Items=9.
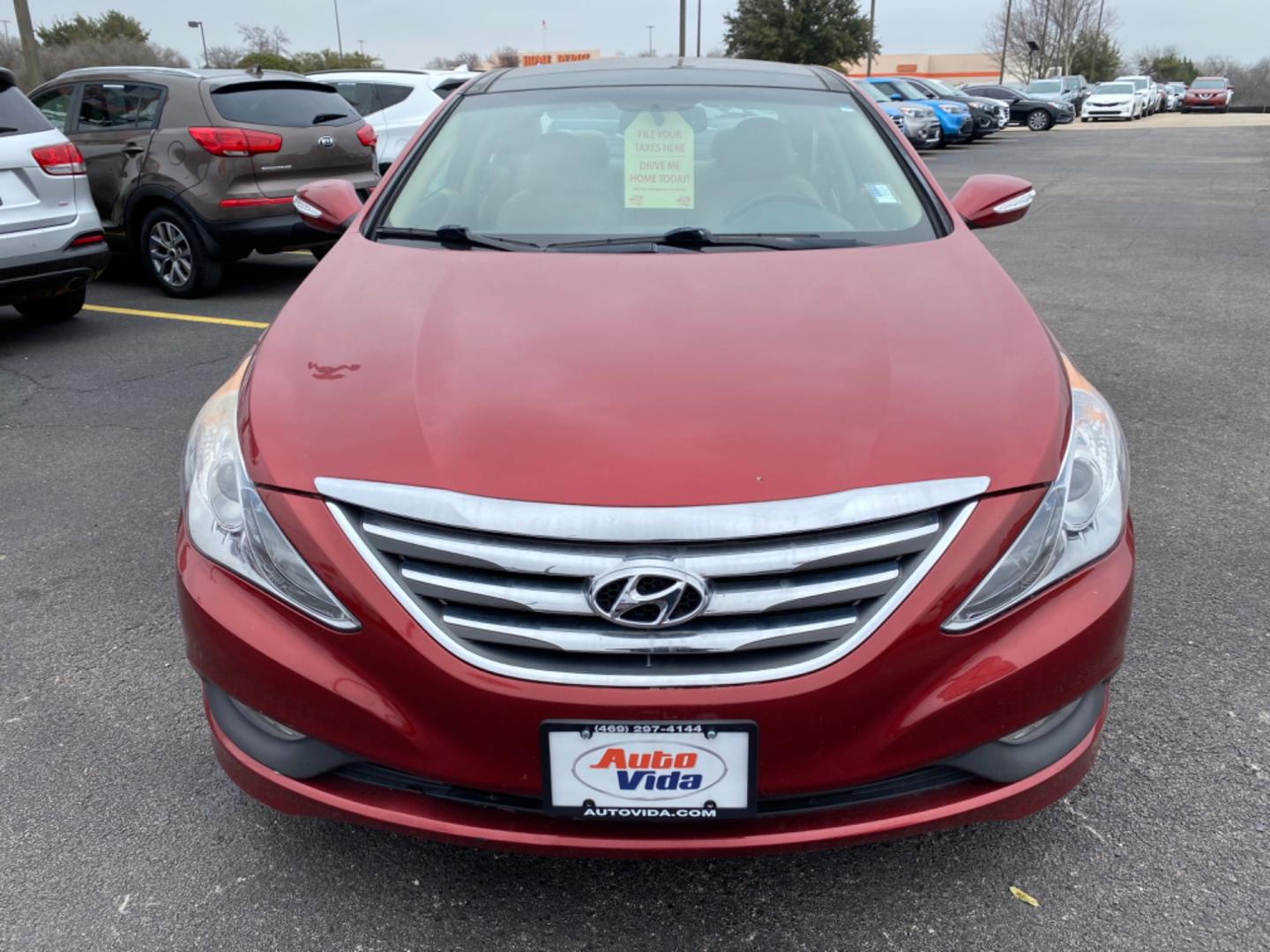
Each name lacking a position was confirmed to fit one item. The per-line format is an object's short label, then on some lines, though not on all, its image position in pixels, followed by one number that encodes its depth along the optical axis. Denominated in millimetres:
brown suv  7000
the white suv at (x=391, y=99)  10836
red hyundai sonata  1586
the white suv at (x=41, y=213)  5492
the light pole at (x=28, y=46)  13239
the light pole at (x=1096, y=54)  79500
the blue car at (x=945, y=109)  24062
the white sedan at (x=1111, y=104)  38562
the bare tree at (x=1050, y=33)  74188
